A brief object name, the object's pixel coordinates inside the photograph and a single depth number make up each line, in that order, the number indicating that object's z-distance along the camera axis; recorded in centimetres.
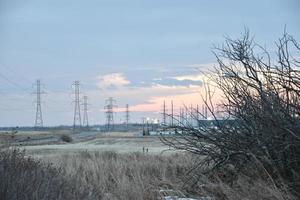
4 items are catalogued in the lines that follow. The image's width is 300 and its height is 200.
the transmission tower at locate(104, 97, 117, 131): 16726
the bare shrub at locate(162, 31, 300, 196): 1164
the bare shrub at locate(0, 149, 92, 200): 831
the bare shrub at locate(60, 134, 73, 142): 9537
